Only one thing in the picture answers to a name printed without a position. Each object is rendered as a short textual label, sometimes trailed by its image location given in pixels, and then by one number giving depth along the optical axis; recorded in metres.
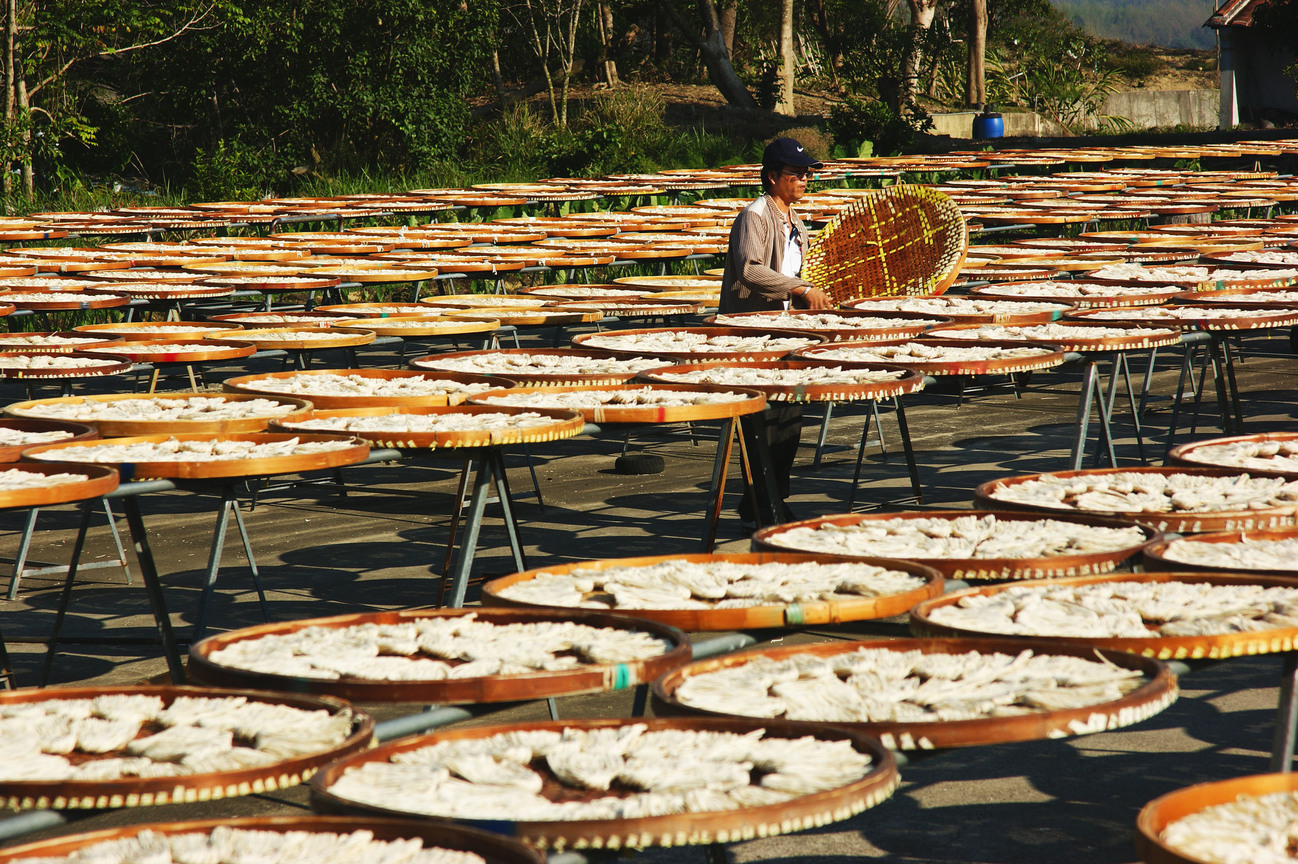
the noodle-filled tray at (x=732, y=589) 5.36
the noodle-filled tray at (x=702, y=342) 11.79
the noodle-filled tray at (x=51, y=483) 6.88
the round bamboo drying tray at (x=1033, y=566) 5.92
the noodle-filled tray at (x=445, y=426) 8.29
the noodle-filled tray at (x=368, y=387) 9.77
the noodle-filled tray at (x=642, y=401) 9.03
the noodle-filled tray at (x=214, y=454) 7.76
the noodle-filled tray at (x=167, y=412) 9.16
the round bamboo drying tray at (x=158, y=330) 14.50
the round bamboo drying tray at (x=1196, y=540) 5.94
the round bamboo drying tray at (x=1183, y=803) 3.50
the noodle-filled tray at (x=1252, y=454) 7.83
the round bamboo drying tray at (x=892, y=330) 12.54
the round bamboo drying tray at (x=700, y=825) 3.65
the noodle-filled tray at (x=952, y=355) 10.51
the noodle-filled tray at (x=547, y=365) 10.59
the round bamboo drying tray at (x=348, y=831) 3.60
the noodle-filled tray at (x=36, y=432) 8.81
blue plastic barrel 61.59
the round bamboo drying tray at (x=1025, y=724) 4.19
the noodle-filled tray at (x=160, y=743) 3.90
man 14.95
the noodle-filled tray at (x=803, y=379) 9.63
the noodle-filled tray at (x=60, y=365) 11.61
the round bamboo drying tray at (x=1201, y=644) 4.86
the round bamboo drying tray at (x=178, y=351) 12.69
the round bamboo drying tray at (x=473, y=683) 4.59
